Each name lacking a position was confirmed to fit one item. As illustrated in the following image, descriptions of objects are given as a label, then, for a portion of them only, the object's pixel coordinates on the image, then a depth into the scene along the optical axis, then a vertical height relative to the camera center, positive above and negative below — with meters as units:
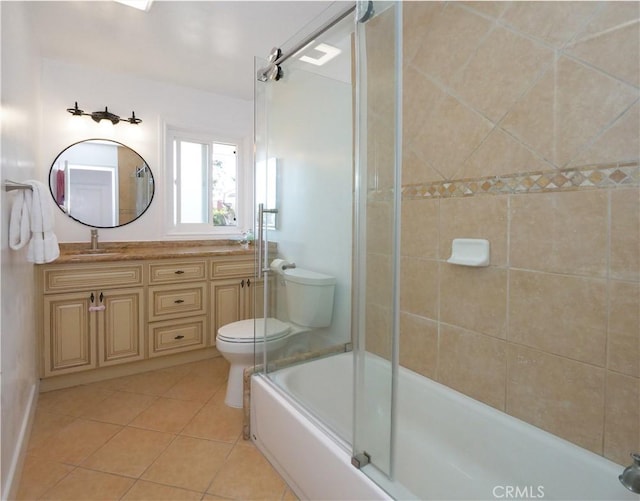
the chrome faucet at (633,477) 0.97 -0.63
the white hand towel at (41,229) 1.48 +0.04
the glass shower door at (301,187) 1.86 +0.29
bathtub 1.12 -0.75
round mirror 2.72 +0.44
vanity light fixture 2.69 +0.95
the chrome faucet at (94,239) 2.73 +0.00
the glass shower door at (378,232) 1.02 +0.03
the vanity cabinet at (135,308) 2.26 -0.48
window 3.21 +0.53
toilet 1.96 -0.44
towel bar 1.30 +0.20
